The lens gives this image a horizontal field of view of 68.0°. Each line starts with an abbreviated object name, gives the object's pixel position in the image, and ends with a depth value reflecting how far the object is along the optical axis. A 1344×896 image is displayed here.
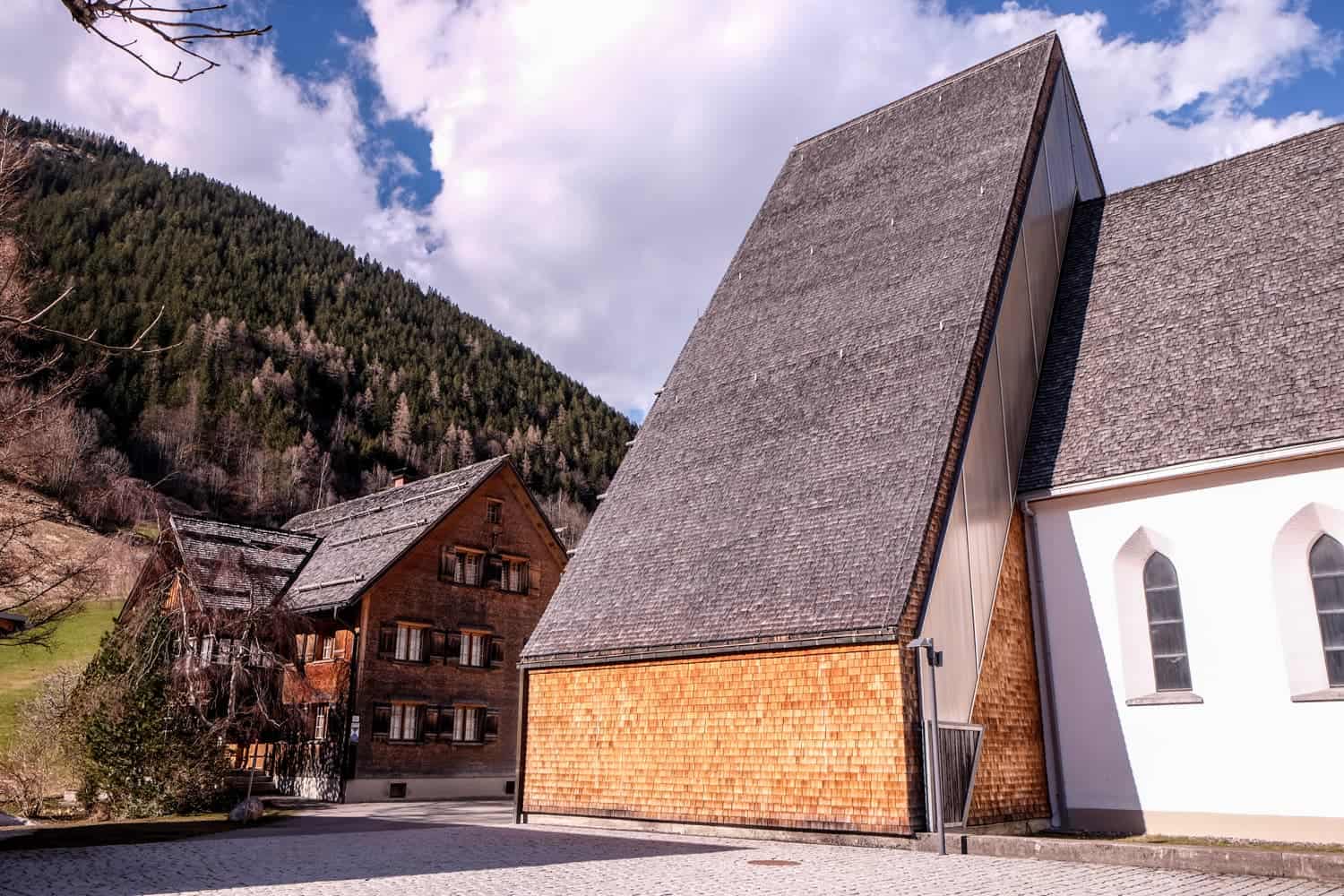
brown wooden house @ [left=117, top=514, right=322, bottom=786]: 19.98
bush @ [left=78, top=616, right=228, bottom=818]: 18.45
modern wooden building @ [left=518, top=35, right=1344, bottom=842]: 12.53
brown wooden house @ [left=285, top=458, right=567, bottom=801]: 24.81
